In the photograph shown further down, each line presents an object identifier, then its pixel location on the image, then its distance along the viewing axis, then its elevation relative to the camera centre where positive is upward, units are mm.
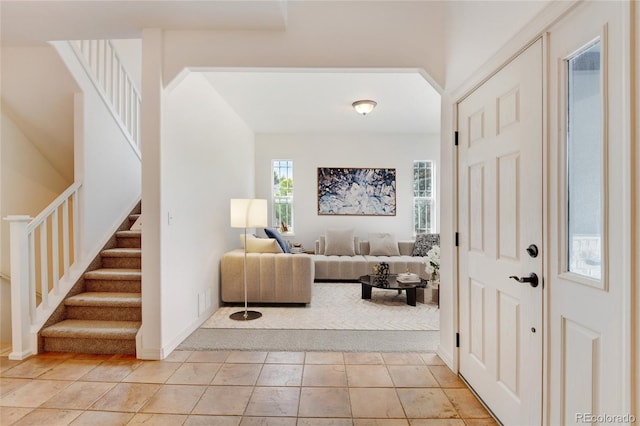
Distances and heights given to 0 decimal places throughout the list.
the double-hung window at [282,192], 6777 +395
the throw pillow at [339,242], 6094 -583
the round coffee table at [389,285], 4105 -945
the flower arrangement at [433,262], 4010 -628
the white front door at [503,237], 1580 -149
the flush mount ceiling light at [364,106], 4543 +1461
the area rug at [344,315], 3461 -1204
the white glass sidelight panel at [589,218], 1122 -34
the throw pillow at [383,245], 6043 -629
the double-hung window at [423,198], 6754 +256
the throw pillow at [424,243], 5859 -579
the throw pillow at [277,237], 5000 -394
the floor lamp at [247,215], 3924 -42
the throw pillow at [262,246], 4344 -455
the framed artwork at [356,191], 6711 +401
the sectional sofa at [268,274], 4152 -788
